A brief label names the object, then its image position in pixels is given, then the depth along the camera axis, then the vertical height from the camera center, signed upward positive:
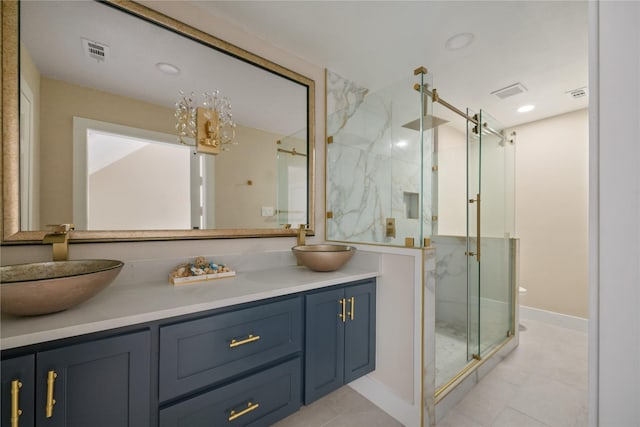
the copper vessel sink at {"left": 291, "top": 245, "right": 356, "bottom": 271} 1.62 -0.28
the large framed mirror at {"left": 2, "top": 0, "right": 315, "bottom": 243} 1.17 +0.45
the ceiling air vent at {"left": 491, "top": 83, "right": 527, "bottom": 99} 2.46 +1.20
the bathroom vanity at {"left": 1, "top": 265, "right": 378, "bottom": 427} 0.80 -0.54
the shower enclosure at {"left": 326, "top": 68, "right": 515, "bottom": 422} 1.70 +0.11
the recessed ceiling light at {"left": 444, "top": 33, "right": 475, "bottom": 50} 1.80 +1.22
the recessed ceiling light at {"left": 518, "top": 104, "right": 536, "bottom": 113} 2.88 +1.19
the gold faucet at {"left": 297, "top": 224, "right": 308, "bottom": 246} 1.99 -0.16
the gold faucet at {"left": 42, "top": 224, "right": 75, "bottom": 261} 1.17 -0.13
